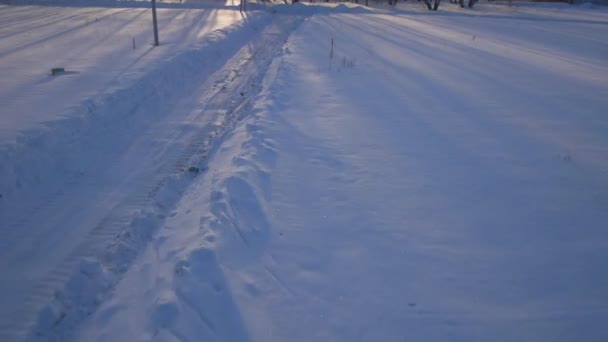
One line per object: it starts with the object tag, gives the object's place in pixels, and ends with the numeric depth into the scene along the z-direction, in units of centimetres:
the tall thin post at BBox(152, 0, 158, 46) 1324
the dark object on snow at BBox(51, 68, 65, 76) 898
